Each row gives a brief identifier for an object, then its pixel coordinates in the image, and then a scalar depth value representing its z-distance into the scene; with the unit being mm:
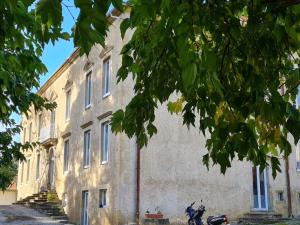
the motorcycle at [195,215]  17844
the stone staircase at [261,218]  21725
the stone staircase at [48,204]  26322
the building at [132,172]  20906
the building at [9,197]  51688
